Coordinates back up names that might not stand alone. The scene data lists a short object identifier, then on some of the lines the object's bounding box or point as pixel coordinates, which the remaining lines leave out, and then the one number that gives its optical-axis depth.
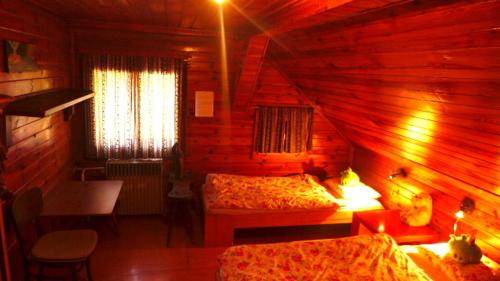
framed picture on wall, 2.47
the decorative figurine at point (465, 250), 2.78
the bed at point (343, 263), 2.68
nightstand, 3.52
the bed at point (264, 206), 3.86
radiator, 4.41
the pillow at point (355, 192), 4.35
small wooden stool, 3.99
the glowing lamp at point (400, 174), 4.01
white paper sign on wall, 4.57
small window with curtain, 4.82
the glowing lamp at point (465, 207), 3.04
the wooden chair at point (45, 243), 2.64
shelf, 2.32
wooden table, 3.04
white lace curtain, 4.26
